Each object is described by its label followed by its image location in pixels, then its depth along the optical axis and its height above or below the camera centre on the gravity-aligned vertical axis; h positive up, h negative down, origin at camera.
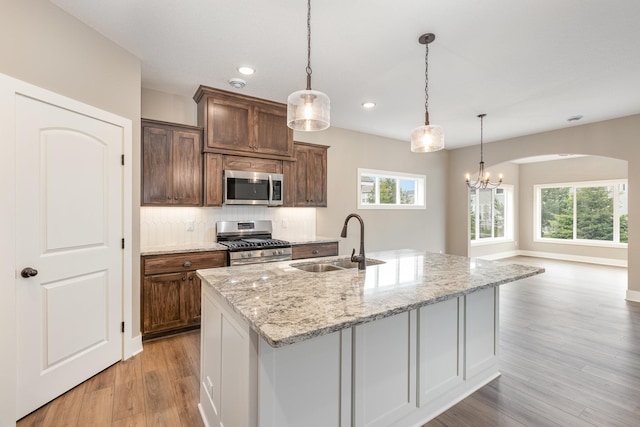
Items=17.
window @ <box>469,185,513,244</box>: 8.05 -0.07
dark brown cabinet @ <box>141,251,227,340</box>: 3.04 -0.84
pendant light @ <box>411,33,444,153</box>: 2.54 +0.64
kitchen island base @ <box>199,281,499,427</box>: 1.33 -0.84
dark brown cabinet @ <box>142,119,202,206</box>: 3.27 +0.52
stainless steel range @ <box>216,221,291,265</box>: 3.52 -0.39
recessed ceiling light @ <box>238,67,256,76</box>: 3.09 +1.44
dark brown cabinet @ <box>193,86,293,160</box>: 3.56 +1.07
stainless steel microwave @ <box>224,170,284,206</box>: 3.74 +0.30
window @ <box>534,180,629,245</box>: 7.41 +0.00
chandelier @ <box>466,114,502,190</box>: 4.80 +0.70
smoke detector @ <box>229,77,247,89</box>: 3.36 +1.44
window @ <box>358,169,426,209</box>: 5.72 +0.44
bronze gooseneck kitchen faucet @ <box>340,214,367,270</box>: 2.18 -0.34
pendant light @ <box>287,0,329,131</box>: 1.90 +0.66
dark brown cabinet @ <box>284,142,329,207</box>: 4.29 +0.50
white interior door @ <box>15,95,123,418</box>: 2.00 -0.27
